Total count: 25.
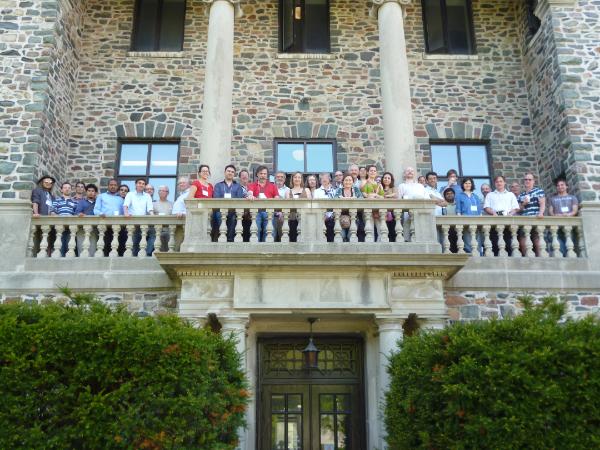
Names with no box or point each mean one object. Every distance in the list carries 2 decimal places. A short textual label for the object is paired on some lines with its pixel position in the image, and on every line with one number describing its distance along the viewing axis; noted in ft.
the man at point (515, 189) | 38.80
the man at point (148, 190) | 36.41
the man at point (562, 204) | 36.33
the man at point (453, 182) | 37.27
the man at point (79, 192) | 37.12
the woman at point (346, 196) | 32.83
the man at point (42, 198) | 35.68
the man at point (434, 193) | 35.19
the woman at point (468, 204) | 36.17
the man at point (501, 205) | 35.94
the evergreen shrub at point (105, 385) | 22.62
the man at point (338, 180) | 35.14
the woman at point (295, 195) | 33.27
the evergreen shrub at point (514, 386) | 22.25
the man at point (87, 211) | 34.71
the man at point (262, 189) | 33.89
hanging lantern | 32.35
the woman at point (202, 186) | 33.14
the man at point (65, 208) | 35.24
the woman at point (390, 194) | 33.19
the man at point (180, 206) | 34.21
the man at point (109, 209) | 35.40
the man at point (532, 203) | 35.58
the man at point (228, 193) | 32.96
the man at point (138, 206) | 35.27
